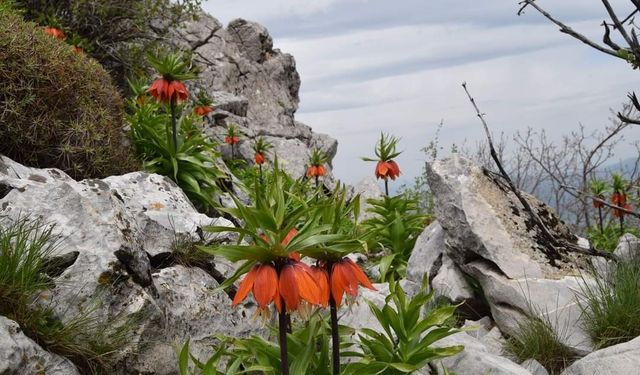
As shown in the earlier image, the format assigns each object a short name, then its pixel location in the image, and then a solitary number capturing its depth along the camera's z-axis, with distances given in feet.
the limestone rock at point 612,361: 17.21
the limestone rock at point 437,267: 24.64
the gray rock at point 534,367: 19.21
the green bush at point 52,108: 21.98
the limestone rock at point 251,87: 50.90
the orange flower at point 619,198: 32.55
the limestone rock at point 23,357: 12.09
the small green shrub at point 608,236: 34.27
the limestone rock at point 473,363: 16.34
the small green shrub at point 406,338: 13.76
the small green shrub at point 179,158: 27.99
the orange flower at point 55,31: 33.86
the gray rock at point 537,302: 21.12
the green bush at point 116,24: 42.80
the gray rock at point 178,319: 14.89
